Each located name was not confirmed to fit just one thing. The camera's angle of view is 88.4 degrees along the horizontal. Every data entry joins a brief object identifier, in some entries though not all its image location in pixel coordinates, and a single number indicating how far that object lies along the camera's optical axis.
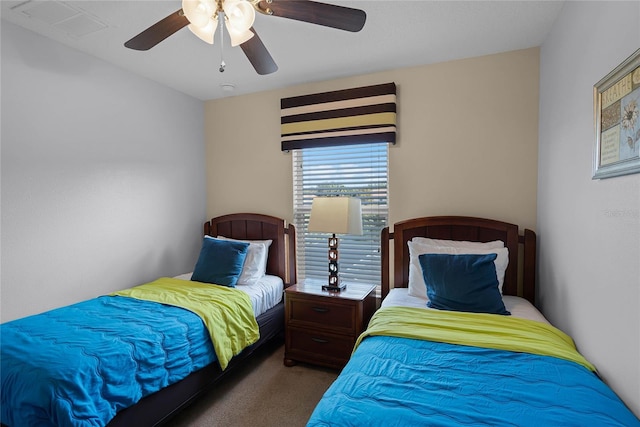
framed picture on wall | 1.19
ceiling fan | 1.43
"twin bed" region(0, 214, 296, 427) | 1.43
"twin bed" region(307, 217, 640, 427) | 1.12
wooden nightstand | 2.50
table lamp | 2.61
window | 2.97
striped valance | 2.79
